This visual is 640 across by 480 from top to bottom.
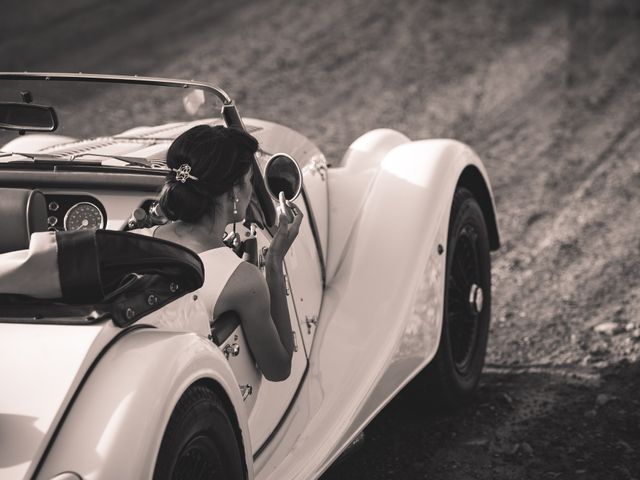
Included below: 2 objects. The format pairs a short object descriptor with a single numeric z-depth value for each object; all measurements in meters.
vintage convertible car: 4.93
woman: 6.29
